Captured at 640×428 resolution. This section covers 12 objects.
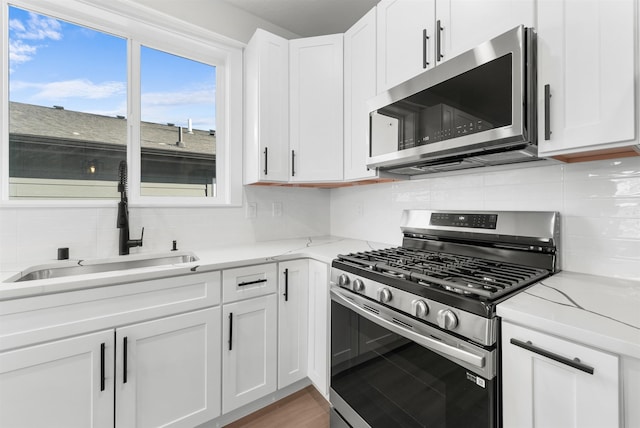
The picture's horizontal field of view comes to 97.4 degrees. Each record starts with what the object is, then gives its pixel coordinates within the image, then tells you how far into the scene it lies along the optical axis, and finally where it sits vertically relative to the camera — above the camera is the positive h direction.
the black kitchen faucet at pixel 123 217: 1.71 -0.02
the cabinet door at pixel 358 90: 1.80 +0.83
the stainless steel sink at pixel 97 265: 1.45 -0.30
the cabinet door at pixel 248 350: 1.56 -0.79
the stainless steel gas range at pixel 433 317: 0.89 -0.40
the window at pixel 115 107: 1.63 +0.72
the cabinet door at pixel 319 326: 1.67 -0.70
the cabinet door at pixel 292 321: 1.75 -0.68
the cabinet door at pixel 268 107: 1.99 +0.77
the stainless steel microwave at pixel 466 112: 1.05 +0.46
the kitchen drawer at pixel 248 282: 1.55 -0.40
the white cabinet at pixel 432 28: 1.15 +0.87
